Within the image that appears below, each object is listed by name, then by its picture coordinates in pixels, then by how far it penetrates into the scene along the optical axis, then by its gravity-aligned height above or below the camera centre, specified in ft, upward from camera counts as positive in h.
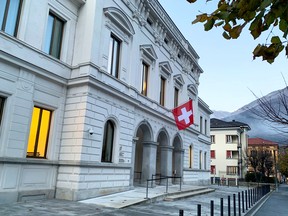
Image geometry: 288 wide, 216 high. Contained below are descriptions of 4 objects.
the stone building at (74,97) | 36.06 +10.30
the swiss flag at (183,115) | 63.91 +12.47
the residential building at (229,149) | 182.84 +15.63
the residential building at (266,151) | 176.70 +15.32
